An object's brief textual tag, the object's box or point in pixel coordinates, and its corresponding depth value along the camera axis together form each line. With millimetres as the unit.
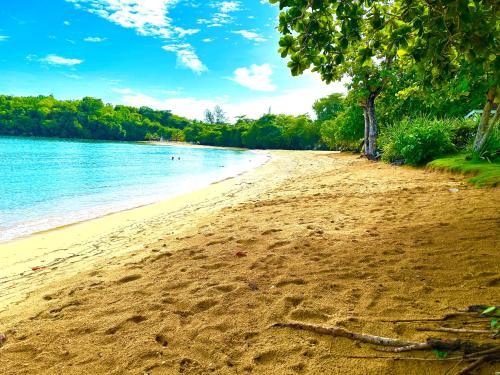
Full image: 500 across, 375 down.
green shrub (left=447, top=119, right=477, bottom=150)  16488
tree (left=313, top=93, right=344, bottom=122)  83188
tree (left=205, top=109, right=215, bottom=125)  176375
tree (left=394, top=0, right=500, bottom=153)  3579
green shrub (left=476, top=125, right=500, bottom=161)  11852
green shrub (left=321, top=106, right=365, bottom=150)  35438
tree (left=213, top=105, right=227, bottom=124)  174700
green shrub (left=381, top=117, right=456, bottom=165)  15500
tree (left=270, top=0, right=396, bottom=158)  3762
